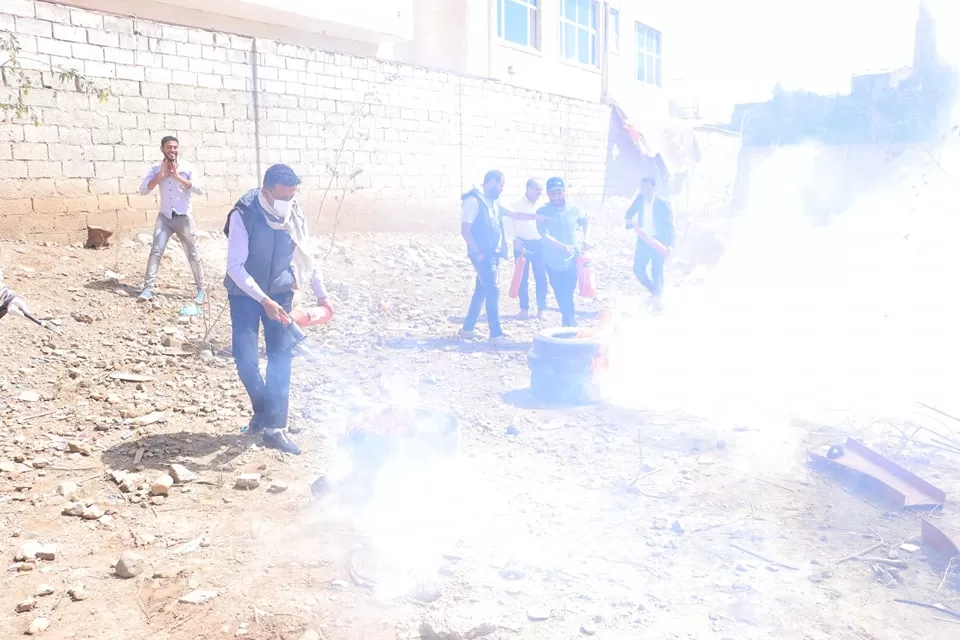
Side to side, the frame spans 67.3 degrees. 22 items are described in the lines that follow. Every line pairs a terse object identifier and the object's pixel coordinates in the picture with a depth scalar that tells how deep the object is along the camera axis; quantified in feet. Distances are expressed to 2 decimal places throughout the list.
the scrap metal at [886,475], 12.90
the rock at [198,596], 9.72
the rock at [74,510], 12.05
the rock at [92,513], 11.97
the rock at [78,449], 14.33
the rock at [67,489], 12.67
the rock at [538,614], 9.43
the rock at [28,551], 10.69
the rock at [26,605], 9.49
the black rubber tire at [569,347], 18.39
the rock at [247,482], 13.33
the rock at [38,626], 9.05
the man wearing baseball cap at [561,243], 24.49
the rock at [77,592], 9.80
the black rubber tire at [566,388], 18.67
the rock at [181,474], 13.37
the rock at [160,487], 12.80
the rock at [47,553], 10.76
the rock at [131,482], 12.96
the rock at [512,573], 10.39
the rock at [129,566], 10.32
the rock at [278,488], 13.32
